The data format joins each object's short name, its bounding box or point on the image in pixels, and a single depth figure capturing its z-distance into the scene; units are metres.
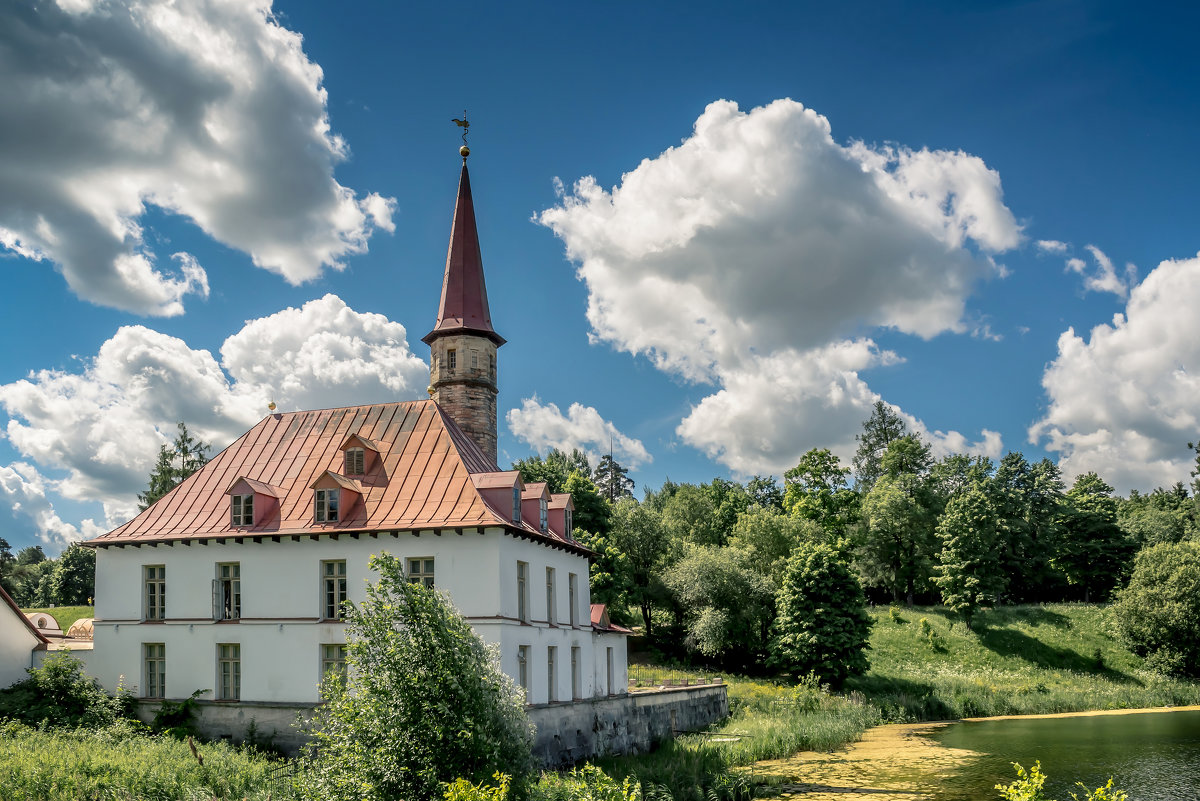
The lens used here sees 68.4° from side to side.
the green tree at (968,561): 57.94
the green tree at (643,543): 56.34
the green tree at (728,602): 51.44
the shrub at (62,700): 25.67
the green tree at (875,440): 88.01
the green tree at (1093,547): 68.31
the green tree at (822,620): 46.44
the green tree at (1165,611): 50.25
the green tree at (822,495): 64.06
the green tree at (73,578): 71.56
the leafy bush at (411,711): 15.44
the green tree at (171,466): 55.28
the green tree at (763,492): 90.50
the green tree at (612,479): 100.88
